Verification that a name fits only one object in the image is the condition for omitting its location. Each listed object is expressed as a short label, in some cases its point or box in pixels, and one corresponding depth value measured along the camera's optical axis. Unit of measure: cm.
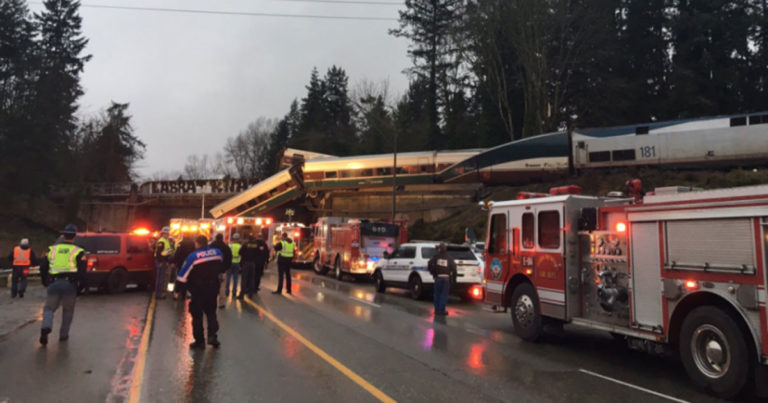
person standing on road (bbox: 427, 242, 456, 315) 1205
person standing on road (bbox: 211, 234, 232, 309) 878
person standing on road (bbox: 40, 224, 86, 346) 804
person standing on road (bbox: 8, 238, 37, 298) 1433
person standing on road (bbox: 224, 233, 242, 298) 1416
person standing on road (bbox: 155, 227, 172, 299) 1387
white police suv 1477
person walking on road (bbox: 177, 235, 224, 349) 778
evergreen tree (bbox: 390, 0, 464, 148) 5762
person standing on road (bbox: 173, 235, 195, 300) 1248
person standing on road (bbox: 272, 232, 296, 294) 1488
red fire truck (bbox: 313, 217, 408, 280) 2023
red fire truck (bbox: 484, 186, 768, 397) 549
